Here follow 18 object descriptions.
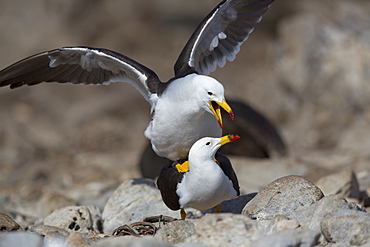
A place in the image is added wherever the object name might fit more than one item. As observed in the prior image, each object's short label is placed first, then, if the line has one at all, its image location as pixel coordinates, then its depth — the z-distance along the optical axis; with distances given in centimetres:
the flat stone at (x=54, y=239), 938
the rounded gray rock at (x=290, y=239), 808
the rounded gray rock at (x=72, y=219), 1280
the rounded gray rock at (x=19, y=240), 831
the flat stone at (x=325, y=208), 987
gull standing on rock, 1123
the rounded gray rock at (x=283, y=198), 1099
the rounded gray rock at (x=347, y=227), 869
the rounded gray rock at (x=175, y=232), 957
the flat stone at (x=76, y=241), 905
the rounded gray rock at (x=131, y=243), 785
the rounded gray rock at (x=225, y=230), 835
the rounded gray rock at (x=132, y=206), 1365
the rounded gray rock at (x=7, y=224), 1107
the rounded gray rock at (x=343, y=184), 1395
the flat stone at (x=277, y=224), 937
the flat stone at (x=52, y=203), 1566
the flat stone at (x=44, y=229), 1125
